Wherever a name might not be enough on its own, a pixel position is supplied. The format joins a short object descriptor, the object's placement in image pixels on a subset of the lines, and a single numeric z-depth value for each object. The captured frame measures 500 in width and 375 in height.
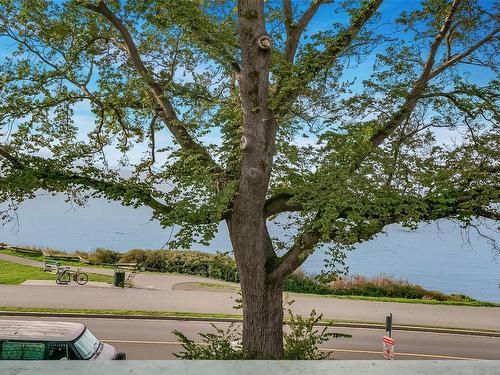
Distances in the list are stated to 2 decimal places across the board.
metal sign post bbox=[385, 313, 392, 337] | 14.97
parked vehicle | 10.55
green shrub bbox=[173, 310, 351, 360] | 11.41
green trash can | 25.19
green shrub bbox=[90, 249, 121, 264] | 33.38
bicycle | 25.19
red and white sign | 13.59
